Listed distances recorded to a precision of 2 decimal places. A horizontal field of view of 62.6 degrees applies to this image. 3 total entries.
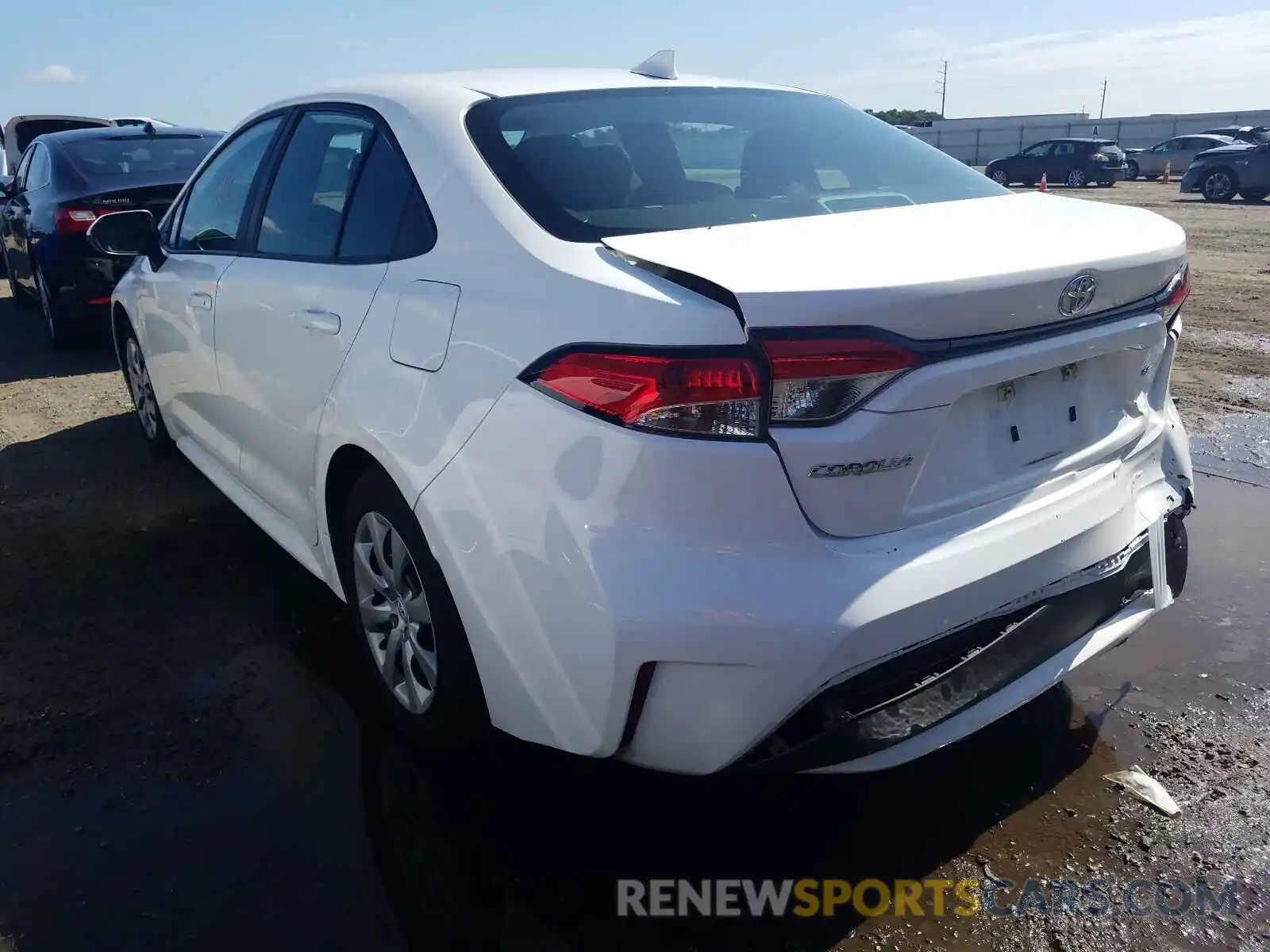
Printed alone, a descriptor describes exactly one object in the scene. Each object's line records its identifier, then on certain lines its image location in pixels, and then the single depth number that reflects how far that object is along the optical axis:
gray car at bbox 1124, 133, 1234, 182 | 28.69
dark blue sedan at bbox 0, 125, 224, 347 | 7.29
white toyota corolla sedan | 1.87
